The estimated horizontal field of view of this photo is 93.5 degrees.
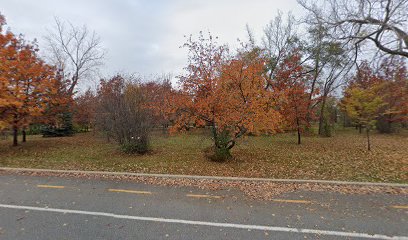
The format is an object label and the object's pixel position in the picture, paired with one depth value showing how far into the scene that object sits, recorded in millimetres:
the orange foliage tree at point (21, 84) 8453
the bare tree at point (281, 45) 19547
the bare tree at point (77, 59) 20672
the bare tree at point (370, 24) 9719
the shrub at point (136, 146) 9355
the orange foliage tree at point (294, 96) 12898
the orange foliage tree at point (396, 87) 14047
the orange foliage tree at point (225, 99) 7328
